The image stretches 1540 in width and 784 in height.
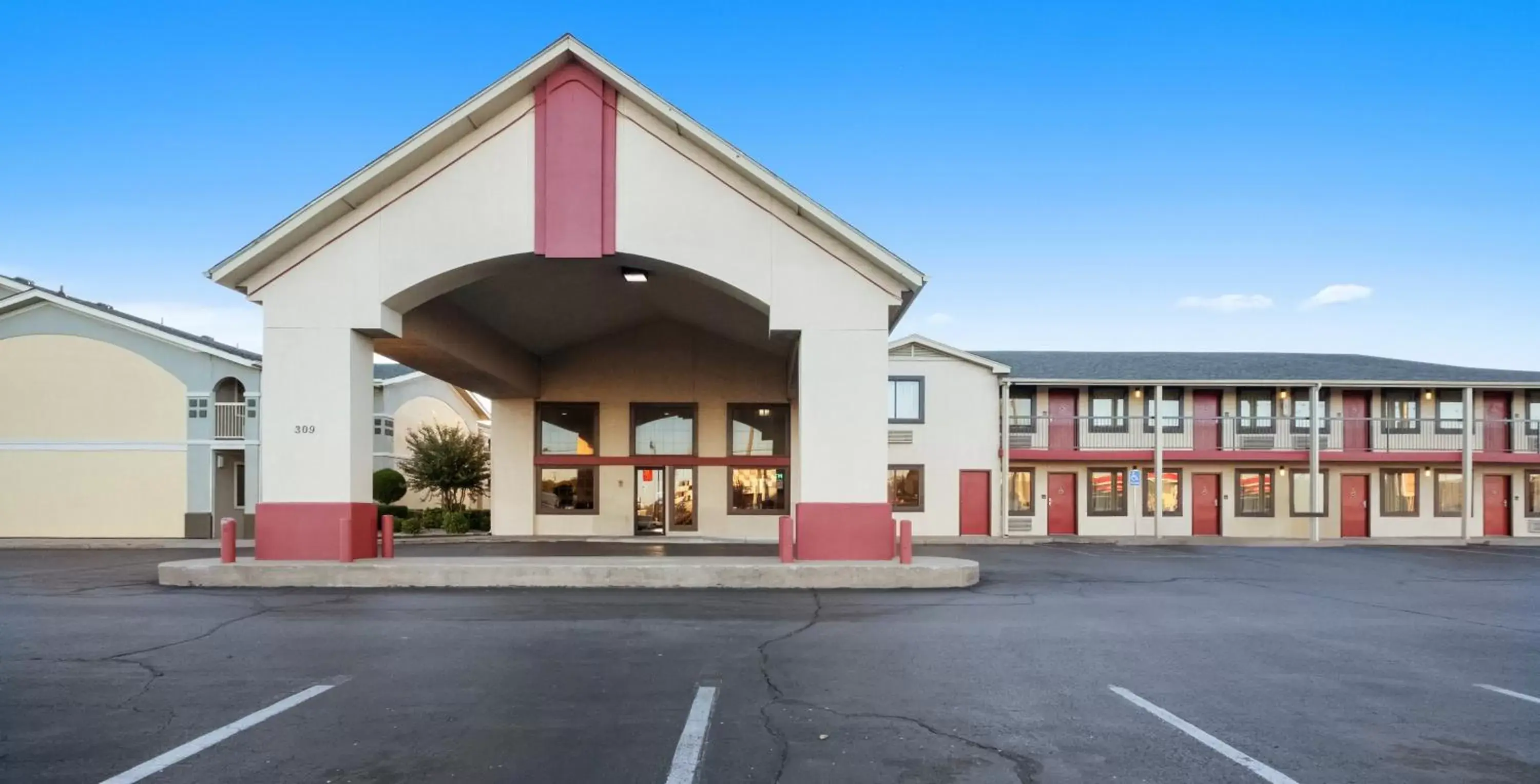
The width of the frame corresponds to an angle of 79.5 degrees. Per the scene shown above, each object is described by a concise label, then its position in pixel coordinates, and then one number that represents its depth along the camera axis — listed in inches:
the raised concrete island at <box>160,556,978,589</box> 564.7
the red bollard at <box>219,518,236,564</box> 579.8
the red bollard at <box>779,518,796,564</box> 592.7
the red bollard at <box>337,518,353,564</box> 587.5
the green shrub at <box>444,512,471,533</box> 1080.8
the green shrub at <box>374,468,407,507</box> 1119.0
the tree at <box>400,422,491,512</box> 1139.9
